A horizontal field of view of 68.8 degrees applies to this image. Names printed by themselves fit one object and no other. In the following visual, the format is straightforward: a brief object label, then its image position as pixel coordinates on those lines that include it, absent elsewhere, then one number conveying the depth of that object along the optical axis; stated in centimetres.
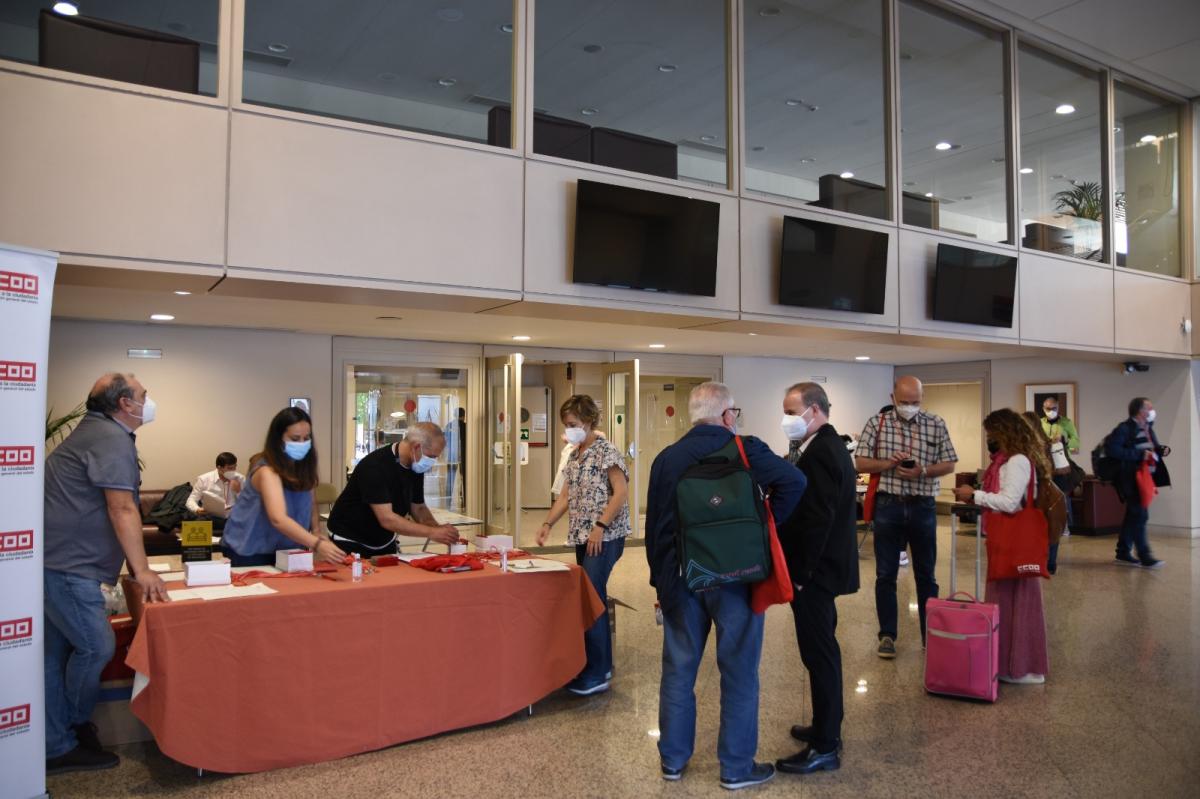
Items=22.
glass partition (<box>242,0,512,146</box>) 517
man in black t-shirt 448
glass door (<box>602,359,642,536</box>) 1098
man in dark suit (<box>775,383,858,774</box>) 374
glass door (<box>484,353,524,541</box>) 1016
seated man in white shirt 817
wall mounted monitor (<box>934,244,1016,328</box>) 781
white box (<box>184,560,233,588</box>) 385
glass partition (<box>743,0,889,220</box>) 724
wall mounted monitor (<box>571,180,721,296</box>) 572
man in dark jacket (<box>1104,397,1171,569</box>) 897
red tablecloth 351
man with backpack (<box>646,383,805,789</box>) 348
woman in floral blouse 472
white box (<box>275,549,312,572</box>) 417
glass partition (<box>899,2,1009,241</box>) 807
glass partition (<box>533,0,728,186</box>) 609
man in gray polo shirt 361
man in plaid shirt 536
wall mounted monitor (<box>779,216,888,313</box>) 669
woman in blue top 421
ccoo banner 325
